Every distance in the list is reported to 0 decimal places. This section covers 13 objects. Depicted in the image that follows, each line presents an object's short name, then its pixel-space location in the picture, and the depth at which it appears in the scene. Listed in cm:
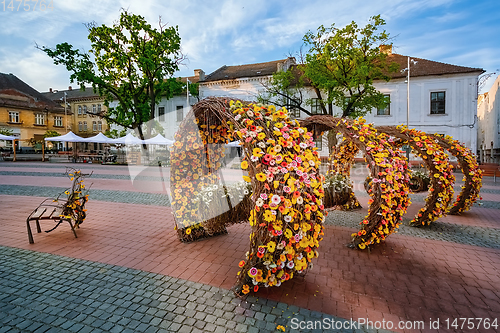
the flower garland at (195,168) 473
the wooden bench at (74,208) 521
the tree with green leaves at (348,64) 1642
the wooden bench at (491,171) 1314
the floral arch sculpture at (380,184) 435
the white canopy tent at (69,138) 2245
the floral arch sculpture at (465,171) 646
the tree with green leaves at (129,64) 2091
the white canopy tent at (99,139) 2278
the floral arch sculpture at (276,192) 294
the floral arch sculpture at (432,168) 568
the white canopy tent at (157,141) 2095
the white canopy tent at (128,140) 2123
